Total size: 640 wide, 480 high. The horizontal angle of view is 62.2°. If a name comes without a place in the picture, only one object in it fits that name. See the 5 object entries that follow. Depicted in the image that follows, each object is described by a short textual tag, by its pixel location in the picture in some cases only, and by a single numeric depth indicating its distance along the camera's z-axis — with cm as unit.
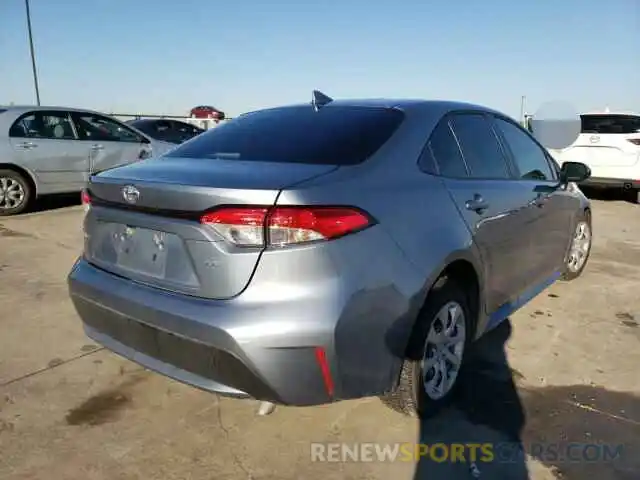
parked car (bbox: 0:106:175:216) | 730
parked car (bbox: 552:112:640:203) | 868
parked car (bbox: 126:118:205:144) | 1420
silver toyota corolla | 190
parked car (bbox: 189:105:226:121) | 2924
